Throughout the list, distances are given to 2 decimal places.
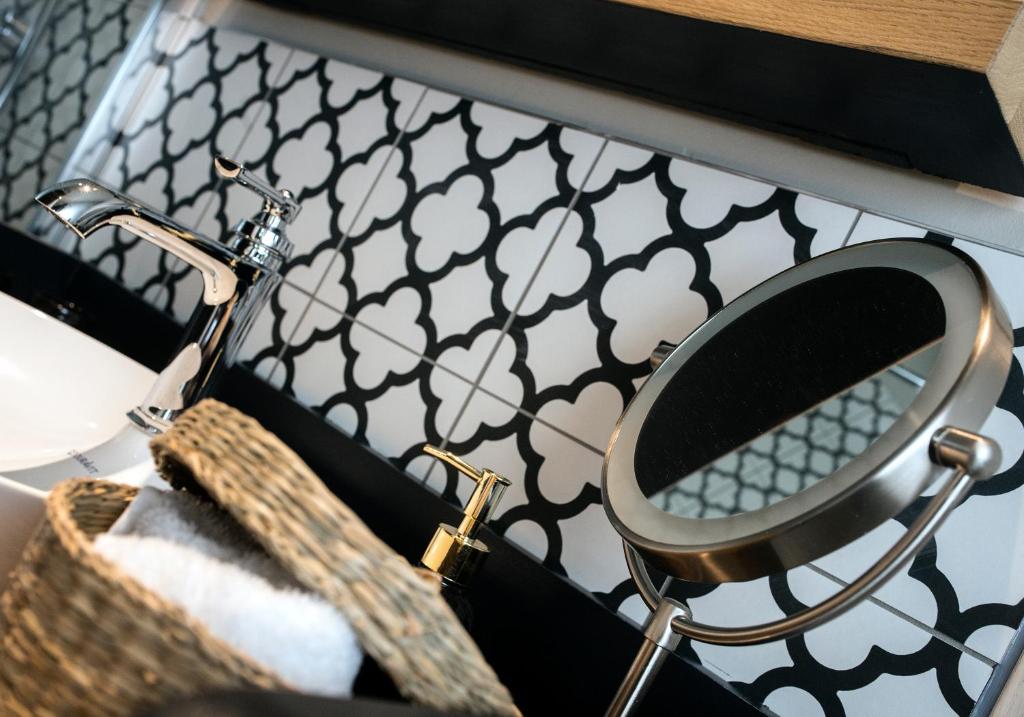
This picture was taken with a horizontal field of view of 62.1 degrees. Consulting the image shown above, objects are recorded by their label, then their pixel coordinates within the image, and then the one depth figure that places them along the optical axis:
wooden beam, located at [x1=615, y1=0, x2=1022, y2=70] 0.45
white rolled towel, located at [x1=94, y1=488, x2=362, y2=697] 0.31
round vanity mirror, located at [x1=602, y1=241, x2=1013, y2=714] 0.41
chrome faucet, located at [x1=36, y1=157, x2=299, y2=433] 0.79
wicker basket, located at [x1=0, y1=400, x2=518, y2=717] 0.29
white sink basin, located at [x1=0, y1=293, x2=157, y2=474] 0.85
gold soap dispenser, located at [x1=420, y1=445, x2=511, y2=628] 0.62
